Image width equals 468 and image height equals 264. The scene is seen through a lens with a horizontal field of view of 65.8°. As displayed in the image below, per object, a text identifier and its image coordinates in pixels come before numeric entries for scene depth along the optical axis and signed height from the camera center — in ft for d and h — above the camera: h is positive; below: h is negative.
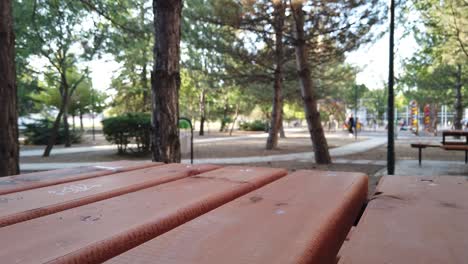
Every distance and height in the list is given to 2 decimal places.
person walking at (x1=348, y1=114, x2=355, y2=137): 88.43 -0.63
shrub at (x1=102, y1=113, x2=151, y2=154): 39.63 -0.85
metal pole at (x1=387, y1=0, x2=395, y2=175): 23.72 +1.27
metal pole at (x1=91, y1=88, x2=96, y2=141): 72.82 +5.27
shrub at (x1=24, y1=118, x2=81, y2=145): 61.98 -1.55
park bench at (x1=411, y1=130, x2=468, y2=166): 26.74 -1.94
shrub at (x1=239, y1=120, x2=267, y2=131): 125.59 -1.32
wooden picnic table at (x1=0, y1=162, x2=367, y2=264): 2.15 -0.76
